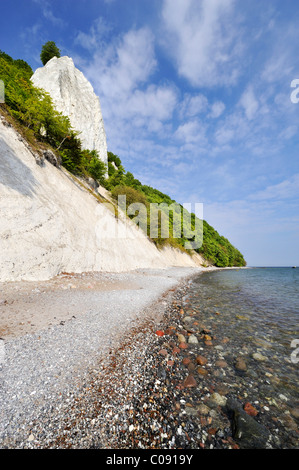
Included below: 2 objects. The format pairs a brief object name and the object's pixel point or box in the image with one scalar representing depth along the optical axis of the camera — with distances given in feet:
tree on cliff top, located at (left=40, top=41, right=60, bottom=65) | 134.82
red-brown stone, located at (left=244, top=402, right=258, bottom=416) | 11.02
